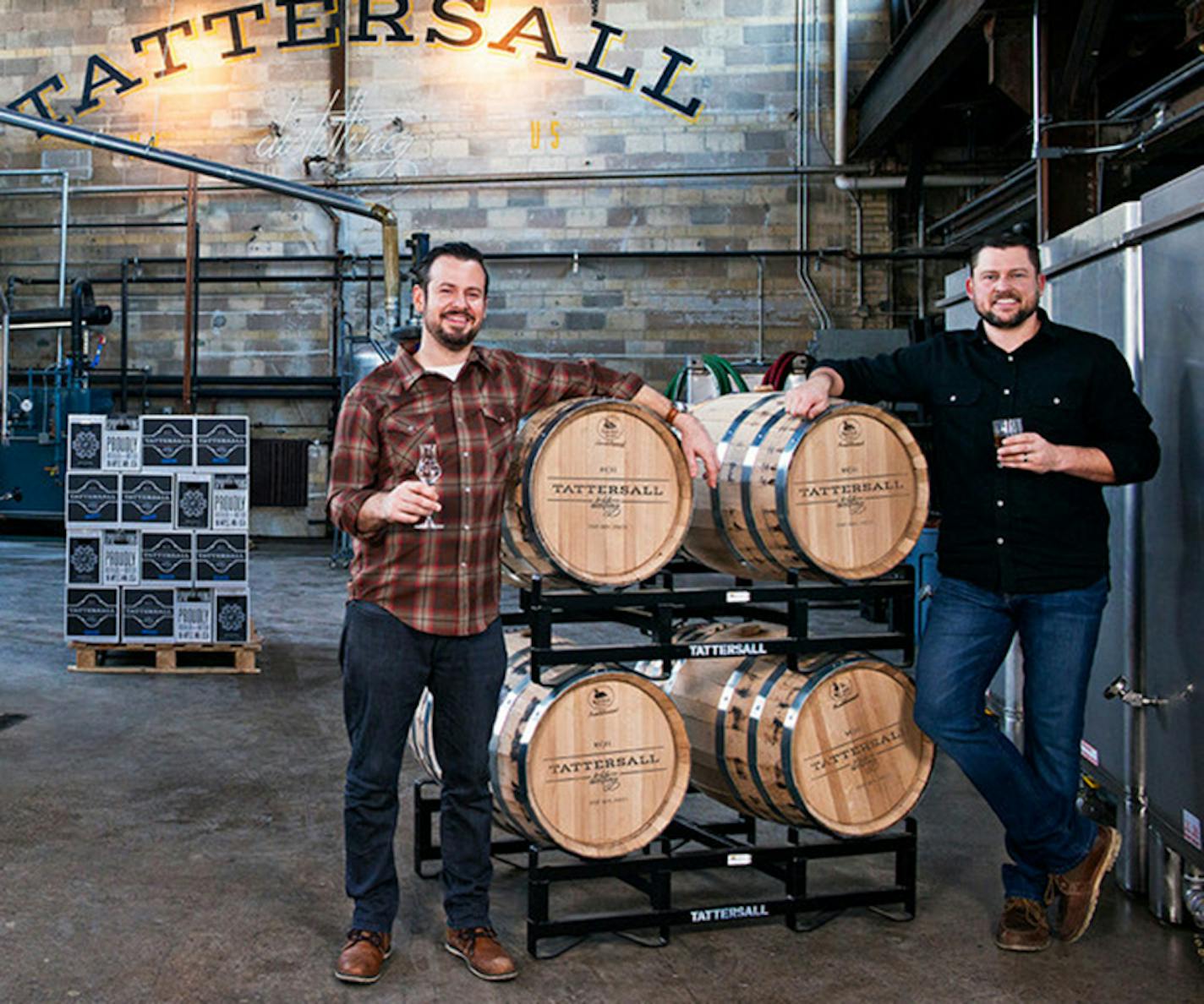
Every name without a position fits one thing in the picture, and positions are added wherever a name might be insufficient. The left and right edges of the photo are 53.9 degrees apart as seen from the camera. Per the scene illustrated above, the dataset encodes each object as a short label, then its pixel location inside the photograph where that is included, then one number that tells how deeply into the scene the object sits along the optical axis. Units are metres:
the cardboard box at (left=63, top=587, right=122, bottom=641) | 7.18
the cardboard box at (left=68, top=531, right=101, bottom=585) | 7.13
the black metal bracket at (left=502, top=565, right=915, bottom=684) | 3.24
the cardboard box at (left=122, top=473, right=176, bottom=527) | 7.07
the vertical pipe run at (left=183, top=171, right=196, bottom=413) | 9.40
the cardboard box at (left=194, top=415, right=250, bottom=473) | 7.09
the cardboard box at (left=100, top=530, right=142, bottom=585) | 7.11
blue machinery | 13.47
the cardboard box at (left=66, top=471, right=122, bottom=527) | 7.10
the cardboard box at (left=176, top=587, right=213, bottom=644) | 7.15
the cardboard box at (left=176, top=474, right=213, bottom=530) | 7.07
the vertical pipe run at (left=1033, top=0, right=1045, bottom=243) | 7.71
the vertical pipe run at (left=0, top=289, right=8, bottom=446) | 12.75
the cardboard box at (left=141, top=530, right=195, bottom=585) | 7.11
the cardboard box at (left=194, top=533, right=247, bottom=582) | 7.12
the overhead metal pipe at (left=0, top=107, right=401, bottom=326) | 10.34
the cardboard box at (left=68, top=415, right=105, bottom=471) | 7.08
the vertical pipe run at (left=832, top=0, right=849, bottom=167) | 13.66
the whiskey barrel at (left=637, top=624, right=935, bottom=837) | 3.36
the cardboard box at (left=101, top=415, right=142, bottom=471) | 7.08
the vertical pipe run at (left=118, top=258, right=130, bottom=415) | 14.37
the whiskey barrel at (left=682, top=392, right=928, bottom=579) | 3.35
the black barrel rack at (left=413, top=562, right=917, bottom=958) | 3.24
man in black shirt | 3.17
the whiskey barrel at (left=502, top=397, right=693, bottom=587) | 3.20
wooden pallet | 7.16
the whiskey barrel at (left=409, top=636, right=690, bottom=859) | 3.22
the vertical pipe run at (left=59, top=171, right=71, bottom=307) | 14.48
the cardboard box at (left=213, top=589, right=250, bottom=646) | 7.17
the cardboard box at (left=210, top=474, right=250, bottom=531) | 7.07
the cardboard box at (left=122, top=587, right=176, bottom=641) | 7.16
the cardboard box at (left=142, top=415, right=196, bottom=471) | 7.09
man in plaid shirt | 2.99
